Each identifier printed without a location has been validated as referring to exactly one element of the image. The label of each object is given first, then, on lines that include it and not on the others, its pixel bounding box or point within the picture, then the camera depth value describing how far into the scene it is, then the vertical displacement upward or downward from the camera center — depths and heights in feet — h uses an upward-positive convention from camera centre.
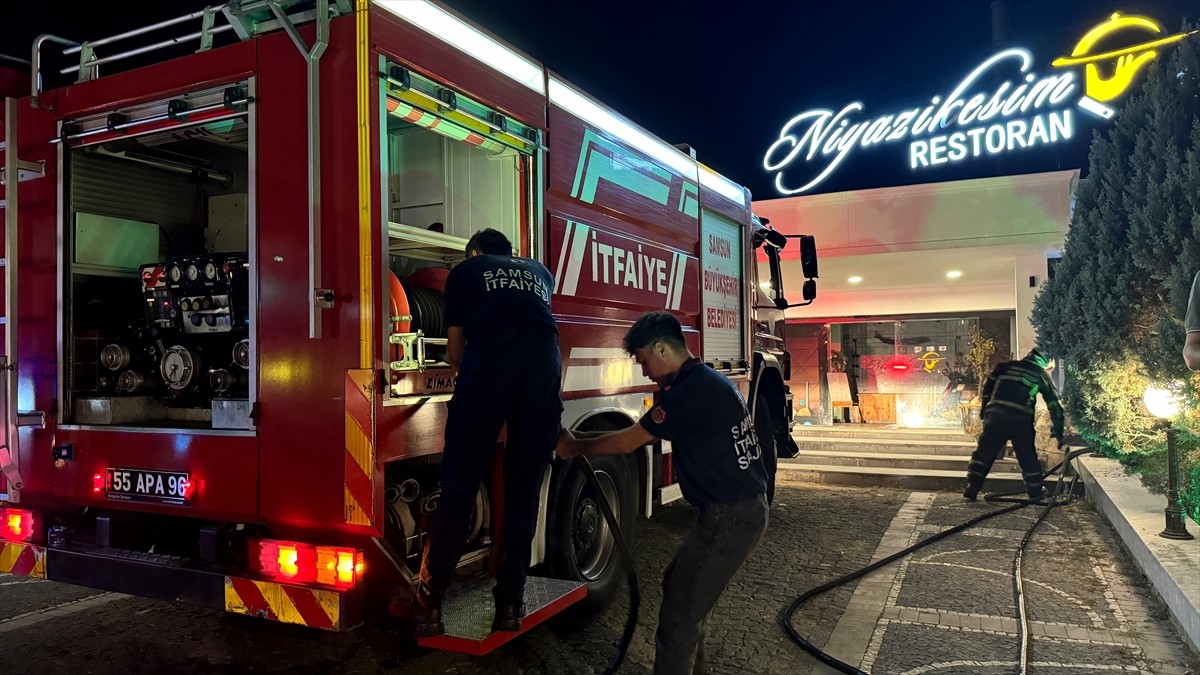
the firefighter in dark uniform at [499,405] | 10.00 -0.77
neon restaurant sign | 42.34 +13.05
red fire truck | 9.71 +0.79
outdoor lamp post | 16.70 -2.24
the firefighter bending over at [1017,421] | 26.37 -2.71
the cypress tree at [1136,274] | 19.49 +1.93
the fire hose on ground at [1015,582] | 12.46 -5.09
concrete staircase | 29.48 -4.91
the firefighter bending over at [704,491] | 9.66 -1.82
